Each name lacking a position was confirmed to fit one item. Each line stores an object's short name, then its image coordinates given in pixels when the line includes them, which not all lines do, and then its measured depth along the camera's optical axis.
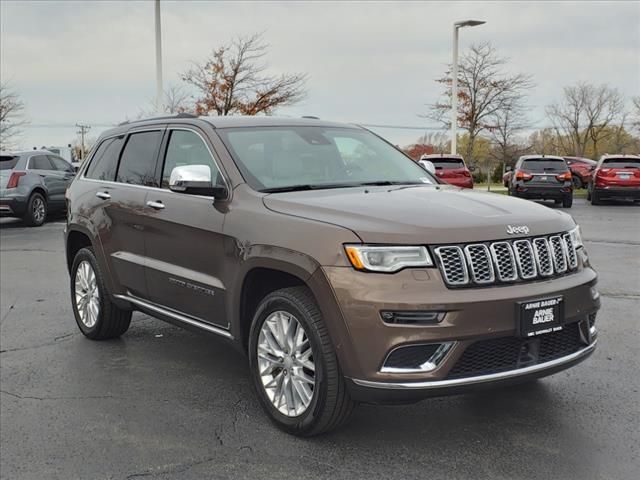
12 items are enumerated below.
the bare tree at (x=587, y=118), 53.69
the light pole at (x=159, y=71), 21.12
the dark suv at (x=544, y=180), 20.61
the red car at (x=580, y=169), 31.50
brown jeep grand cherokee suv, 3.32
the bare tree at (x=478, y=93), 36.25
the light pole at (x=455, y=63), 25.61
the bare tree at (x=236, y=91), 29.05
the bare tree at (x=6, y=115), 41.28
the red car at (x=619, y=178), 21.61
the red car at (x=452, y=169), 21.14
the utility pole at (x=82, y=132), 80.41
